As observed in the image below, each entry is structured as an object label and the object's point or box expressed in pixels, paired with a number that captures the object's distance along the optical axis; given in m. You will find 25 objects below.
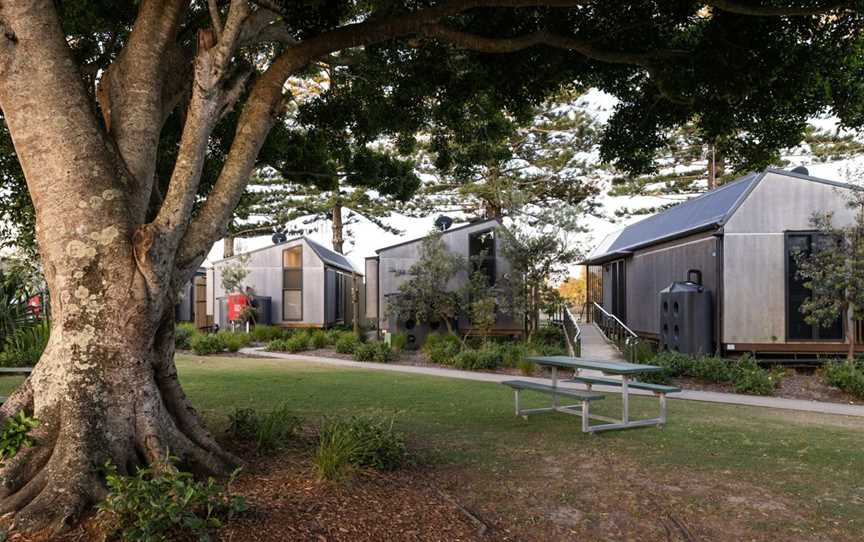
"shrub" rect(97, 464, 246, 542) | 3.34
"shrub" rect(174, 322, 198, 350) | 19.28
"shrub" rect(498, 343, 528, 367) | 14.43
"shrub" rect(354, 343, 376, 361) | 16.38
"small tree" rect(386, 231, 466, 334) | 17.19
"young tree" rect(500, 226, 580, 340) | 16.52
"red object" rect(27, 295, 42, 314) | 12.15
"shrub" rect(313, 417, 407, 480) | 4.70
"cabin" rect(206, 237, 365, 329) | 22.86
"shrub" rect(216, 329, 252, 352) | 18.25
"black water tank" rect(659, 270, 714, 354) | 13.77
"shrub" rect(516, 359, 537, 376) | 13.47
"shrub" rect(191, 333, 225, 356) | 17.86
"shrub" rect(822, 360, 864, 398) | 10.75
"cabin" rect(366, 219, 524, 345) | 18.17
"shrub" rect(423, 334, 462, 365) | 15.39
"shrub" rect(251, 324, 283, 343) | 21.19
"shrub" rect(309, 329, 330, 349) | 19.09
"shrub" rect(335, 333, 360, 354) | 17.67
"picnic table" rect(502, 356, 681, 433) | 7.27
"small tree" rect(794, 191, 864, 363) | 11.52
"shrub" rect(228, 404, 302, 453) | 5.62
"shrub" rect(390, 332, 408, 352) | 17.44
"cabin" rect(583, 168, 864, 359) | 13.24
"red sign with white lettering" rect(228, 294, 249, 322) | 21.69
